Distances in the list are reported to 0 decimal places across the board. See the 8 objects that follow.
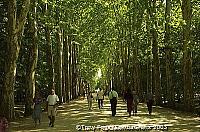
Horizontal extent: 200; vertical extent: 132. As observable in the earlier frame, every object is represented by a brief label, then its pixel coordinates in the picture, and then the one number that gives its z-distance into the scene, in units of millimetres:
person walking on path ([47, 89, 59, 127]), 18969
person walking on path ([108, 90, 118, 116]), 24109
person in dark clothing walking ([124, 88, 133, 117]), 24500
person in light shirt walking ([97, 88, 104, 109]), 29673
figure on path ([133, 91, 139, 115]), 26125
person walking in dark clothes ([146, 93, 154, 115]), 26375
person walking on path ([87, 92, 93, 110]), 31109
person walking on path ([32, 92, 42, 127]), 19453
